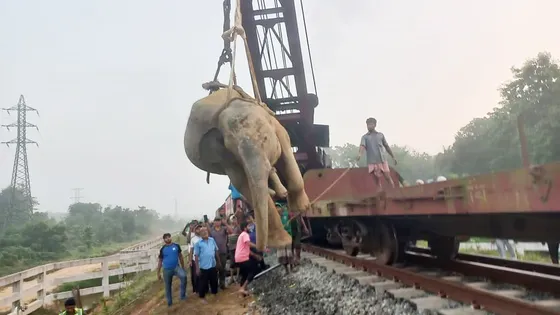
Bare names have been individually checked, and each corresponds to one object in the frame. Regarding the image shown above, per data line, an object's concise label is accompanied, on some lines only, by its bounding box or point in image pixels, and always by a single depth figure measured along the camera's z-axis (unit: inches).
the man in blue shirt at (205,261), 311.4
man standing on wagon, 282.7
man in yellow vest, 199.3
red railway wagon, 119.0
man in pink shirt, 304.3
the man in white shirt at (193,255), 320.8
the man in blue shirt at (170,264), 328.8
